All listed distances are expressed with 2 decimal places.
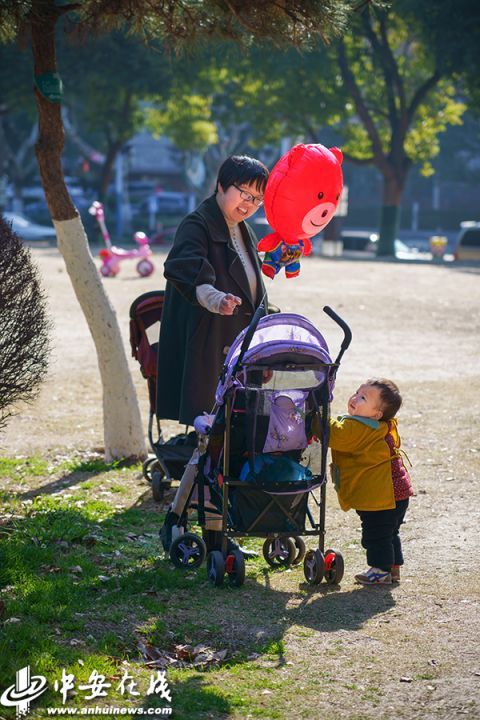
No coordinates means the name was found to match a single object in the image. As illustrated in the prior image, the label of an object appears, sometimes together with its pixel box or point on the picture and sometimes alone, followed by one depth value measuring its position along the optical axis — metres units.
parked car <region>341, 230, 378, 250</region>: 93.69
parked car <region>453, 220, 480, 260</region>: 76.19
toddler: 11.86
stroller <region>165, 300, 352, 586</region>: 11.52
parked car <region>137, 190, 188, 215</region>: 112.25
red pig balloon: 12.59
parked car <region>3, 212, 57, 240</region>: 96.31
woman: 13.01
